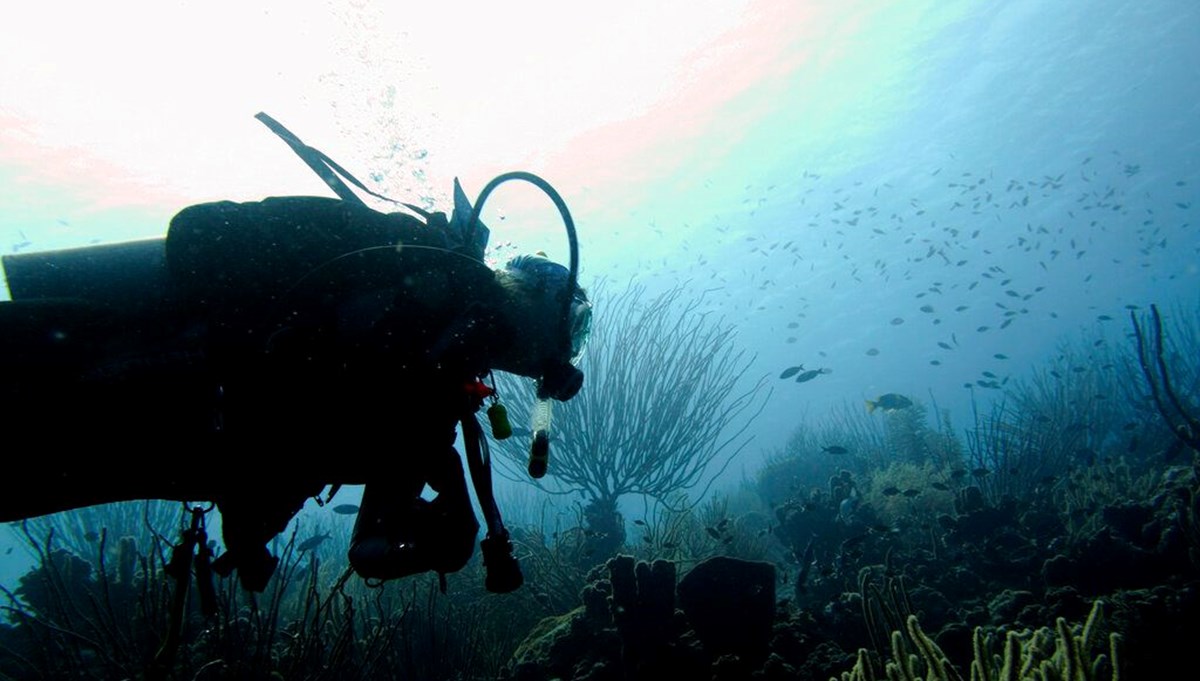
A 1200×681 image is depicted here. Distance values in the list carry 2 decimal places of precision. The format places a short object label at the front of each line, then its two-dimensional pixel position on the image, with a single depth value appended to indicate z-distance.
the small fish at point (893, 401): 10.34
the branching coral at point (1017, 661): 2.09
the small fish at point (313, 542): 6.73
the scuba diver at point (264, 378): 1.57
